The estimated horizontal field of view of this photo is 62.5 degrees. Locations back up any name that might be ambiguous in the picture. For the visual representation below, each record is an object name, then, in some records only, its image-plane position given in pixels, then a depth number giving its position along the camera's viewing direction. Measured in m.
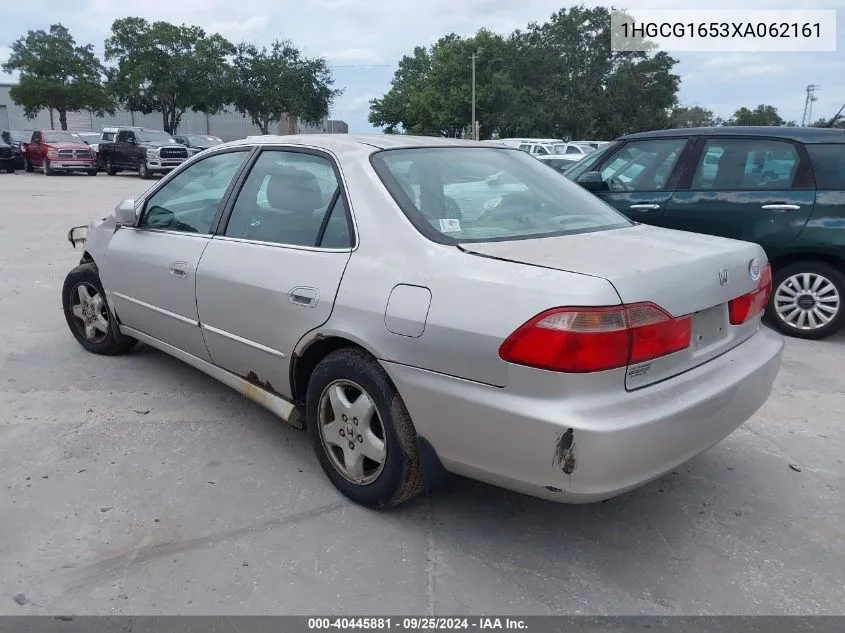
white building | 55.03
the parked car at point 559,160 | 21.10
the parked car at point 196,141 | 26.30
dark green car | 5.36
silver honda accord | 2.27
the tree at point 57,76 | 39.97
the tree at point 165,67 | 40.75
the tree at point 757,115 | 76.24
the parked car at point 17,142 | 28.19
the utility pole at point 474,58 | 51.50
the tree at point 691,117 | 66.25
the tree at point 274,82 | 43.62
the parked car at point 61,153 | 25.73
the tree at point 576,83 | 51.31
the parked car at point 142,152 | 23.89
